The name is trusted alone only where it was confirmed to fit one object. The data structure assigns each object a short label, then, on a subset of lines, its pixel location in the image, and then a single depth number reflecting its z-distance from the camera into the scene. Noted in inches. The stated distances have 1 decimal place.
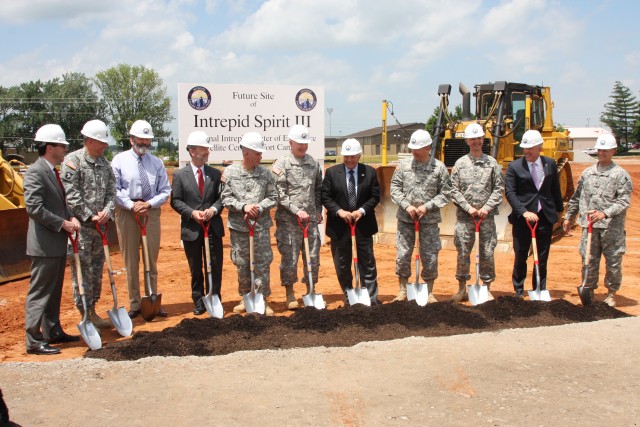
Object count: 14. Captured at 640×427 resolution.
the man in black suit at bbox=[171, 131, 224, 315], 279.1
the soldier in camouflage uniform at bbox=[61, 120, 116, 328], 251.0
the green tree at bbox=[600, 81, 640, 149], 3193.9
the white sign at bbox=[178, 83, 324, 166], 416.8
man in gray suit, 232.2
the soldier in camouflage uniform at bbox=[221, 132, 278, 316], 275.9
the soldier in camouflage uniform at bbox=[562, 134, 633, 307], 287.4
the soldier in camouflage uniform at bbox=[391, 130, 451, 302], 287.3
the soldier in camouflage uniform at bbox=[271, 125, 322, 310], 283.1
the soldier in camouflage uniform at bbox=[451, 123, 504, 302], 292.8
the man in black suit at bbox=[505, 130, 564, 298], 294.8
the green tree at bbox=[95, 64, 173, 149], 2812.5
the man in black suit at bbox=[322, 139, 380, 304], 286.5
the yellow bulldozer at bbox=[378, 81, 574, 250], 515.5
